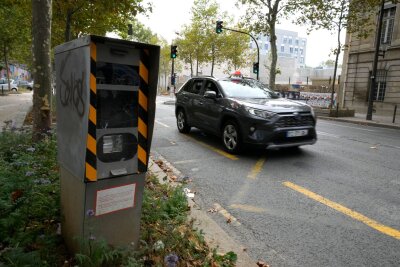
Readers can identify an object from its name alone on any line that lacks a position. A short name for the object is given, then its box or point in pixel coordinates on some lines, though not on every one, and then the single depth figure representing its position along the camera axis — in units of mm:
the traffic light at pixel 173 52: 25334
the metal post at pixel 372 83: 16788
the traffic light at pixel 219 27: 23978
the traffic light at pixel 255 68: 27098
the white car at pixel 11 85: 37931
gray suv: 6320
